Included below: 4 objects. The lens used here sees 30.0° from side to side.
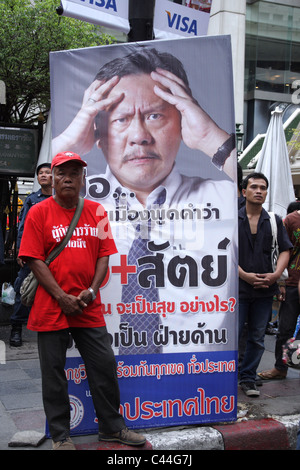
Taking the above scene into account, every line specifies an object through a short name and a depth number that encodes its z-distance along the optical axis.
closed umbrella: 8.45
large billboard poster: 3.99
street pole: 4.70
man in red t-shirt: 3.54
